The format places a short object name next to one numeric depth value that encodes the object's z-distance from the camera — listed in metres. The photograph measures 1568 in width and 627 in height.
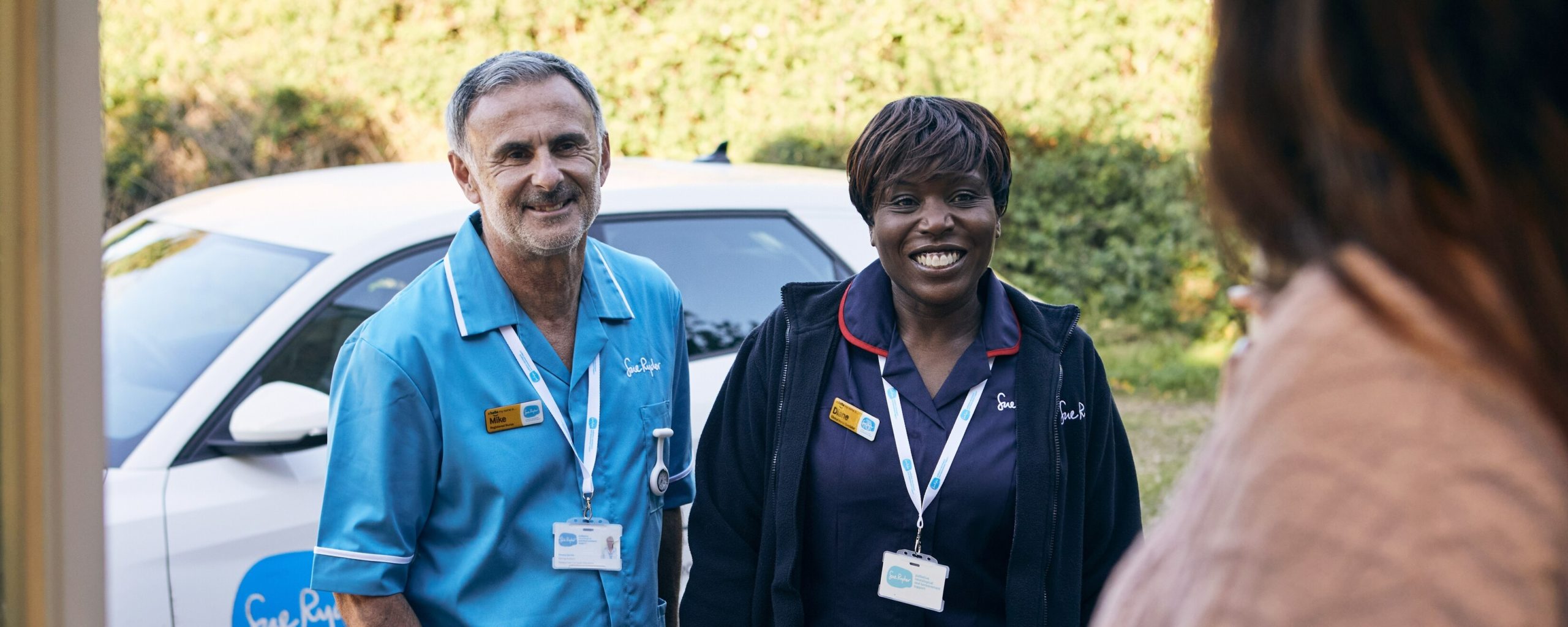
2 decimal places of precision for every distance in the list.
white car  3.12
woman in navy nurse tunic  2.47
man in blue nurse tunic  2.27
